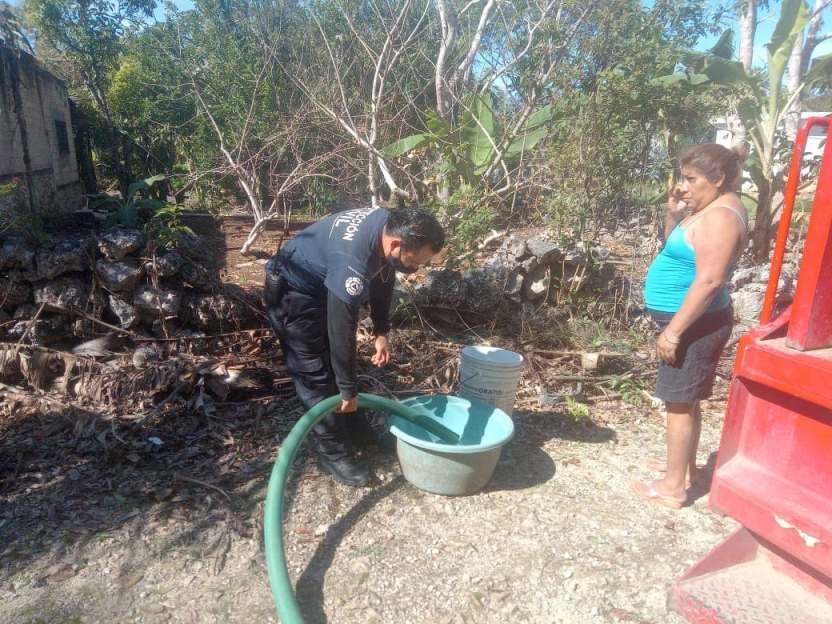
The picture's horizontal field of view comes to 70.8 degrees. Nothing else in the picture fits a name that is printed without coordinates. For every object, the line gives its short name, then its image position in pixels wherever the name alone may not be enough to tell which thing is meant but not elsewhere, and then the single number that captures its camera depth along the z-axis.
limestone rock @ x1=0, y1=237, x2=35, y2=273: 4.38
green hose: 2.22
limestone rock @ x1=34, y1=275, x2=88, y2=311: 4.34
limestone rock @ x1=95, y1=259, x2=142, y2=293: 4.49
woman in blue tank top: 2.50
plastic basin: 2.95
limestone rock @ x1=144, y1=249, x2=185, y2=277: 4.56
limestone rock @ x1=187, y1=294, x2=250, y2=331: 4.66
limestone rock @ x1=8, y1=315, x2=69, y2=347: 4.16
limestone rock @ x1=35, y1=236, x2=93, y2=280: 4.40
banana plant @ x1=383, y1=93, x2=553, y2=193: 7.03
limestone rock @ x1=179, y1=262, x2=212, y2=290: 4.79
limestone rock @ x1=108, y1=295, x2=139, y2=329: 4.48
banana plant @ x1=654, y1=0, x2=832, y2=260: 7.67
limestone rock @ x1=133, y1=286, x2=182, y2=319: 4.49
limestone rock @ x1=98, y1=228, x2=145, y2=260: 4.58
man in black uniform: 2.65
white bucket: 3.53
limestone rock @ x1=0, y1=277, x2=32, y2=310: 4.33
